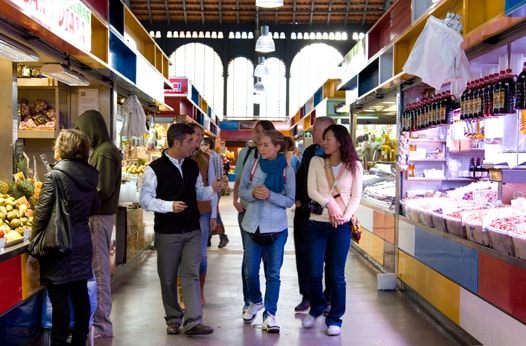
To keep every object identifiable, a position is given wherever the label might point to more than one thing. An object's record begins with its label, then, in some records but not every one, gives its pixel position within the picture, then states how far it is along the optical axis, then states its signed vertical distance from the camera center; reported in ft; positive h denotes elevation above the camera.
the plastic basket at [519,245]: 12.21 -1.83
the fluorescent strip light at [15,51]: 13.07 +2.11
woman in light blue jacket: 15.56 -1.53
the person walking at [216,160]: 21.57 -0.41
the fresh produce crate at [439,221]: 16.82 -1.92
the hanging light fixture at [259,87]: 87.37 +8.72
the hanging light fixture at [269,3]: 29.96 +7.07
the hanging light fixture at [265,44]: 51.37 +8.72
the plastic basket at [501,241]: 12.87 -1.89
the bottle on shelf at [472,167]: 24.31 -0.61
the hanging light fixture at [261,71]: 68.80 +8.66
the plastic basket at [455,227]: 15.48 -1.92
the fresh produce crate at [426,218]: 17.98 -1.96
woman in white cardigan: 15.61 -1.30
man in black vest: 14.90 -1.71
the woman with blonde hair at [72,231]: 12.25 -1.66
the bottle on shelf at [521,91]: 13.65 +1.34
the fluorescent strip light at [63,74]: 16.49 +2.01
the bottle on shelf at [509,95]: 14.19 +1.28
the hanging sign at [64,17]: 12.38 +2.87
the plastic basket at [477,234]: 14.10 -1.90
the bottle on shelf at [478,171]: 23.99 -0.75
